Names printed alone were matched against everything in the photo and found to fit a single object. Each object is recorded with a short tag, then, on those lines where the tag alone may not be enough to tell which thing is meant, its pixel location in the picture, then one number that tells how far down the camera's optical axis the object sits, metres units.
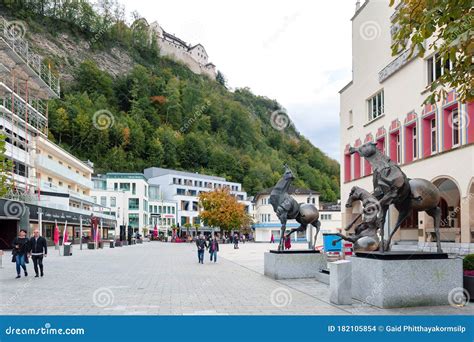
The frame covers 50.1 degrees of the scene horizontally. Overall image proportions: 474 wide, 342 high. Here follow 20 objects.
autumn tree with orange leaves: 77.06
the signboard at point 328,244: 24.97
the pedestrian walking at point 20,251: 17.17
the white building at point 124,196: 91.31
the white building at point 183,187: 109.50
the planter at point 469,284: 10.70
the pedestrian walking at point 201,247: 25.64
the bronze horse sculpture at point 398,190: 11.31
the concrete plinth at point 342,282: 10.52
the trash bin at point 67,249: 31.88
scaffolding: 47.00
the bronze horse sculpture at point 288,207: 17.45
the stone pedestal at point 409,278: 9.99
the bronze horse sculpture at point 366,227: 14.91
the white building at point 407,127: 24.16
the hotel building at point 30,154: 40.47
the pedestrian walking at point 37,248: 17.27
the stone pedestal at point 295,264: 16.03
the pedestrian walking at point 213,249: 26.47
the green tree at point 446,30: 8.45
